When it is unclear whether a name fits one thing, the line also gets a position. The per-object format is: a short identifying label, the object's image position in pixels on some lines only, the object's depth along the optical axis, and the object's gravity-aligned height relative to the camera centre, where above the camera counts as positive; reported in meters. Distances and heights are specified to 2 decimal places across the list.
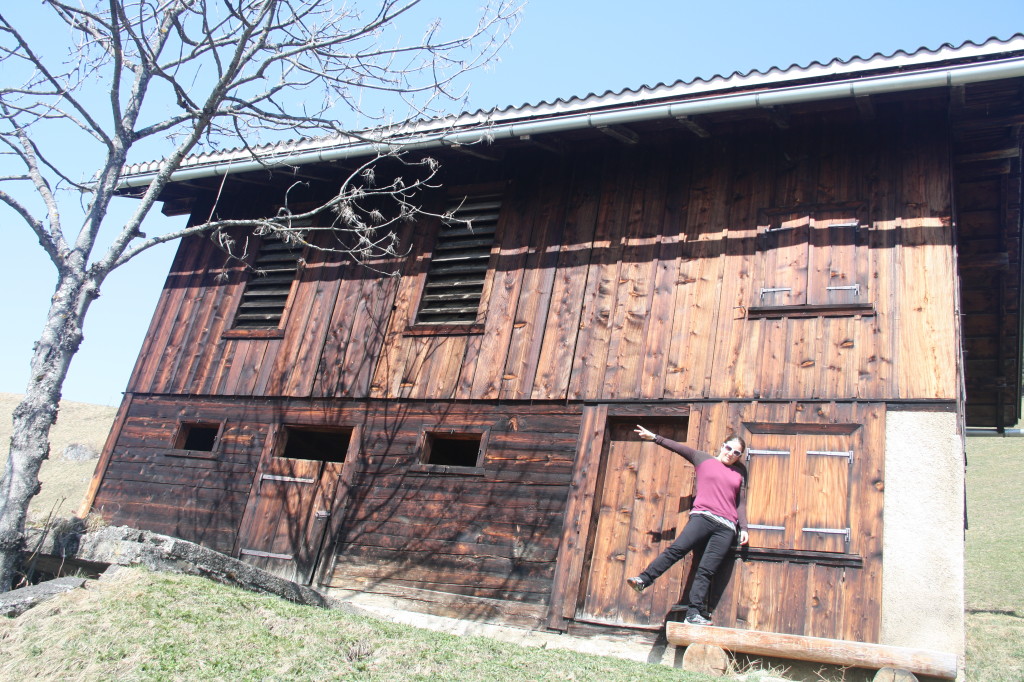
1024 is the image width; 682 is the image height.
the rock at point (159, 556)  6.62 -0.31
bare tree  7.36 +3.43
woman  7.12 +0.81
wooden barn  7.25 +2.24
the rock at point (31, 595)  5.86 -0.67
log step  5.84 -0.04
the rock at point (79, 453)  26.80 +1.41
